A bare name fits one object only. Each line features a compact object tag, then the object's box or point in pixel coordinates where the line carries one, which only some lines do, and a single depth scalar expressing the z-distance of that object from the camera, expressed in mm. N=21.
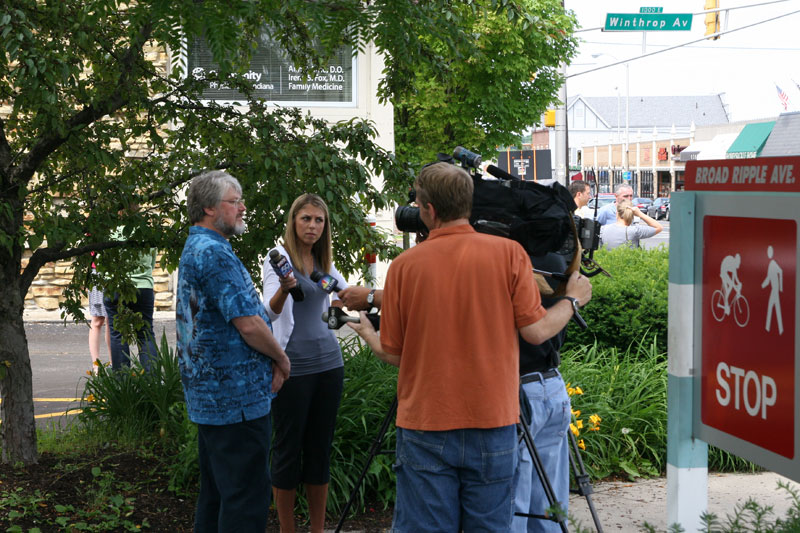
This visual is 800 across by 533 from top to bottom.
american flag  55312
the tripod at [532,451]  3680
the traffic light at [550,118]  27052
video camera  3699
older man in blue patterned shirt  3871
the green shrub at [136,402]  6199
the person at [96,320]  9250
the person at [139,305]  8406
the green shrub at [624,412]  6121
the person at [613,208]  11094
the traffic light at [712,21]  21203
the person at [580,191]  10905
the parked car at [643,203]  61972
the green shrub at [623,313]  7512
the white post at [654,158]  87562
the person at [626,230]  11188
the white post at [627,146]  92188
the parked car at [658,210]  59938
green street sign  20234
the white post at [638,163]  88175
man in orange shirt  3244
